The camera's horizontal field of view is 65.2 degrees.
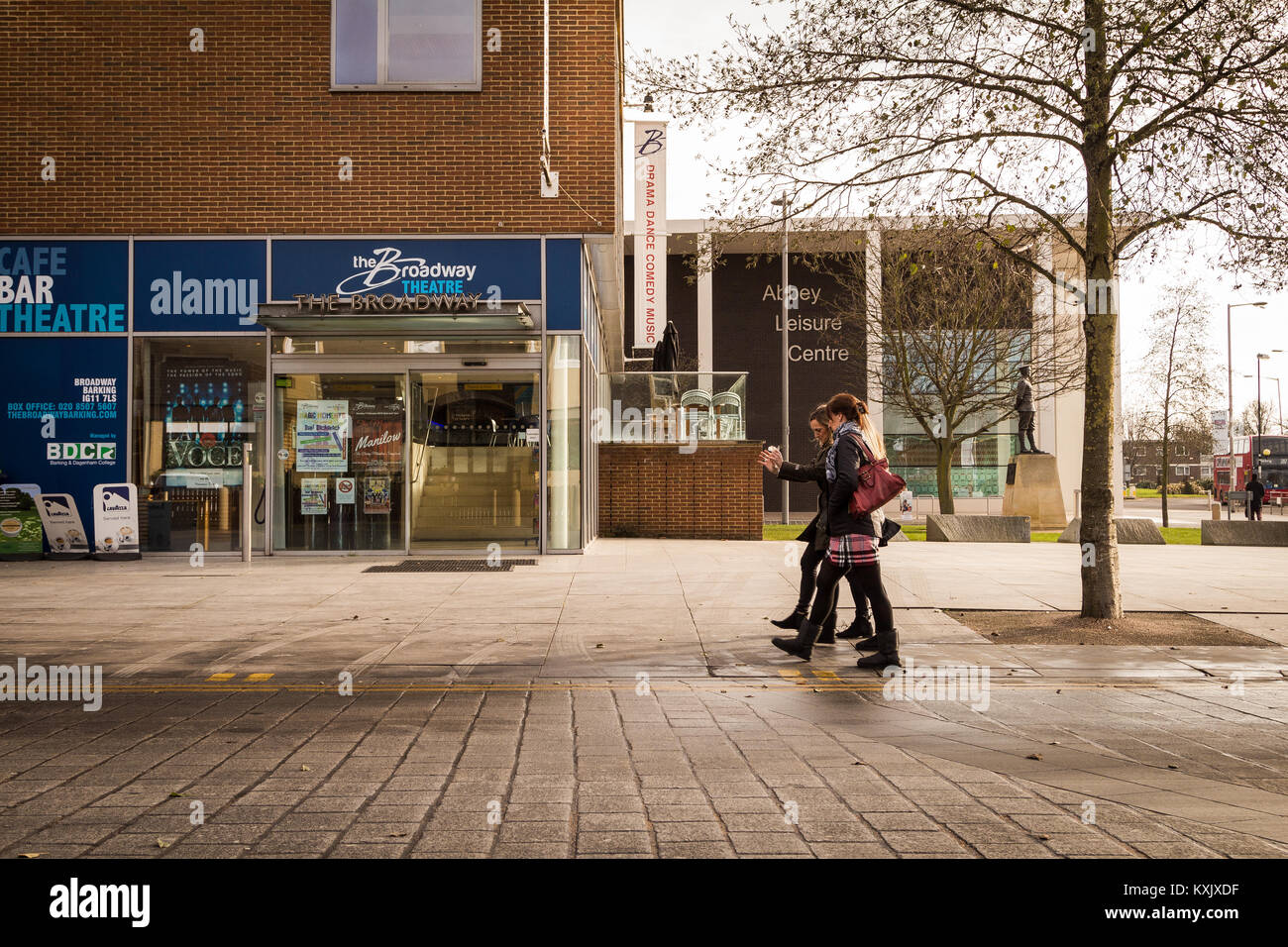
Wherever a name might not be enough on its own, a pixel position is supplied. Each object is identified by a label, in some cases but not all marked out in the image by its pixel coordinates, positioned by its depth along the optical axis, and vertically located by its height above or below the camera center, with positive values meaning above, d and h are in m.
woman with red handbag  7.39 -0.54
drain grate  13.59 -1.36
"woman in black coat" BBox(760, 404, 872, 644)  7.85 -0.54
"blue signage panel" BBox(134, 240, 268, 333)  15.30 +2.81
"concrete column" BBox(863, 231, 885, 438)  29.28 +4.75
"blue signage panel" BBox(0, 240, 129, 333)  15.24 +2.75
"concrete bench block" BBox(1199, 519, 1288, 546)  19.48 -1.31
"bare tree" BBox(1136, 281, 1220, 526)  31.23 +3.38
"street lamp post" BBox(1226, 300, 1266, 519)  43.27 +4.55
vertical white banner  22.03 +5.35
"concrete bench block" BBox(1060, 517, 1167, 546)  20.22 -1.34
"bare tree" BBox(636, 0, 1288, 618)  8.78 +3.29
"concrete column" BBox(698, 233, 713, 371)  39.06 +5.43
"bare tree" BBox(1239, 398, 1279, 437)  63.35 +3.27
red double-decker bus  51.06 +0.06
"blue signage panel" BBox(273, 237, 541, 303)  15.30 +3.05
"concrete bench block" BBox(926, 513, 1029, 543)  21.45 -1.33
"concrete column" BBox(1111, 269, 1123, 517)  36.02 +0.01
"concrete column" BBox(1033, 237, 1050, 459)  29.53 +4.00
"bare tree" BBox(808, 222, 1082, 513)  28.06 +3.72
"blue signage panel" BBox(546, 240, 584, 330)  15.38 +2.87
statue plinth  26.94 -0.68
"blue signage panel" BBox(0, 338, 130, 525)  15.14 +0.81
